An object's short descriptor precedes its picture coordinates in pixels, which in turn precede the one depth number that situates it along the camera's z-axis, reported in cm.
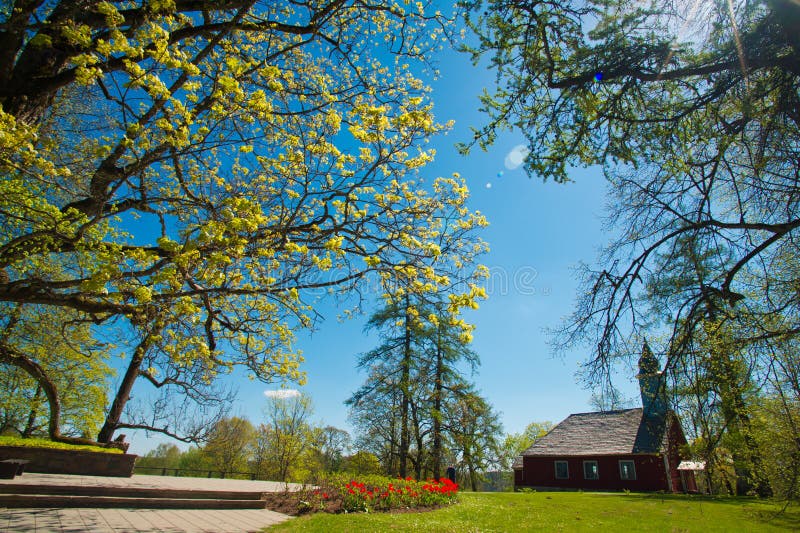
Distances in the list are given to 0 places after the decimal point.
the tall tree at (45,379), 1199
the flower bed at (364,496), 997
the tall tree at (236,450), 3572
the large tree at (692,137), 465
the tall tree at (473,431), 2059
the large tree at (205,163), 468
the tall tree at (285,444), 3719
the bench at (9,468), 848
